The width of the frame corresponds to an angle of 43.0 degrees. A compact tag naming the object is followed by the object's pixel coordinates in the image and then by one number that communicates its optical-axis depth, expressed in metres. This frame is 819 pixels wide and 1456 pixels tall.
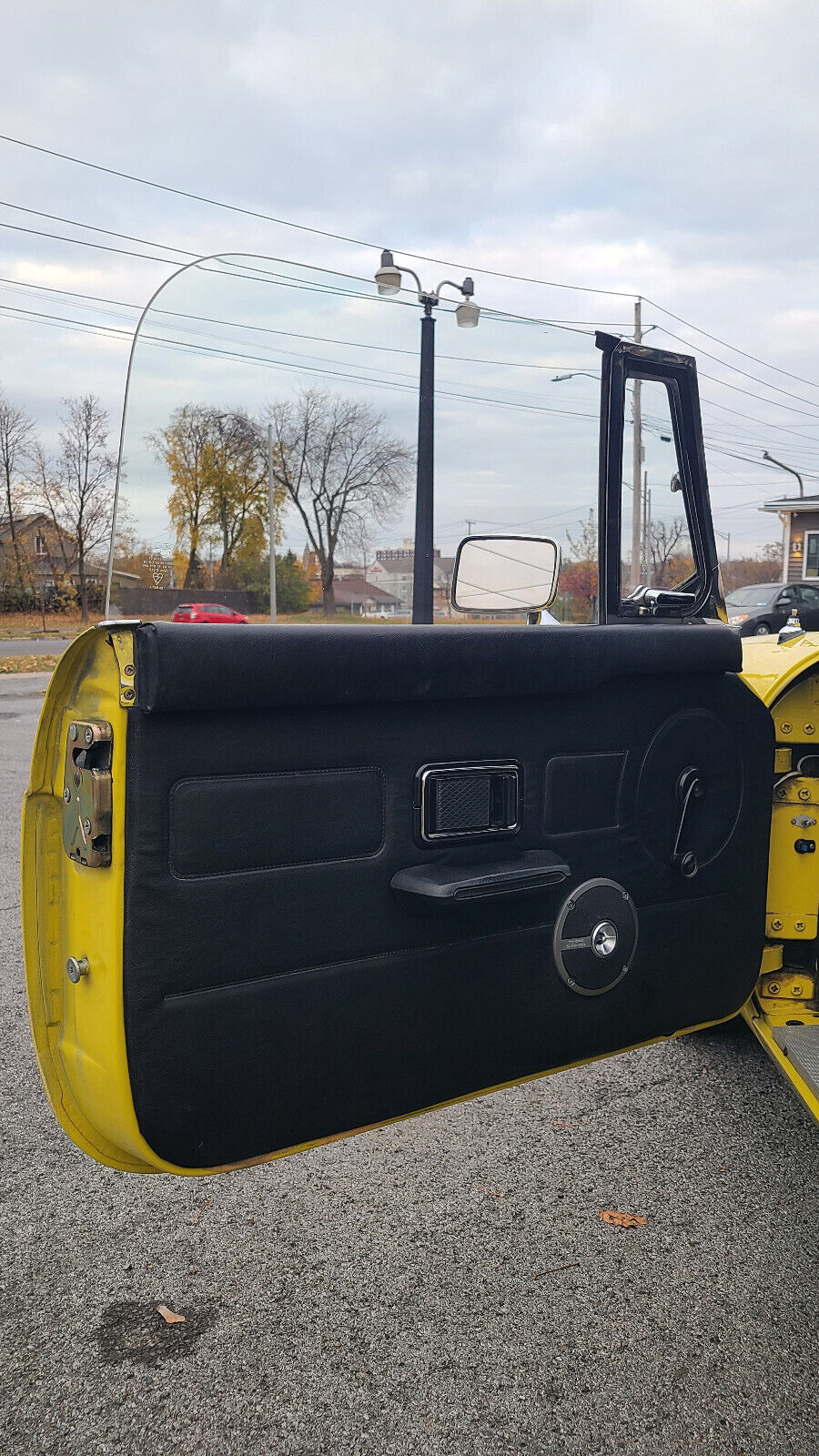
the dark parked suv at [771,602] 21.61
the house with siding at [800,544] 29.71
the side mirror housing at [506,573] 2.19
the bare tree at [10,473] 30.75
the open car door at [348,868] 1.47
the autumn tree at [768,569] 26.61
